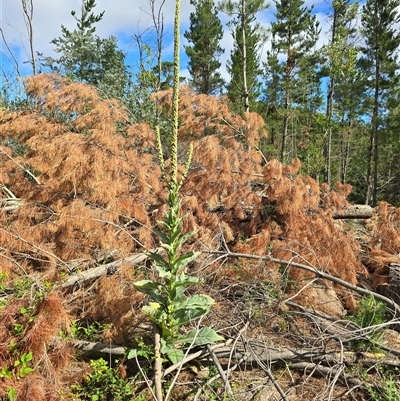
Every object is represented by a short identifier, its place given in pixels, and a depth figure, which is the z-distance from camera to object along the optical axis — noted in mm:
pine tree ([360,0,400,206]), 14204
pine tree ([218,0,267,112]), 10188
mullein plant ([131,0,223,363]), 2480
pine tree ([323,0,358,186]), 11148
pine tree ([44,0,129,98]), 9773
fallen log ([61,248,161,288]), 3393
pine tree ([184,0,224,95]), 21875
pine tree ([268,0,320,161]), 16453
